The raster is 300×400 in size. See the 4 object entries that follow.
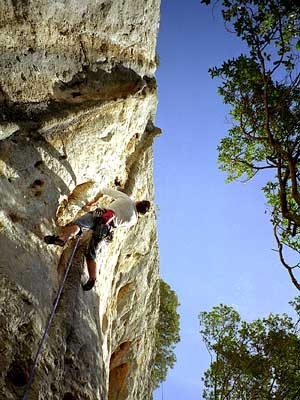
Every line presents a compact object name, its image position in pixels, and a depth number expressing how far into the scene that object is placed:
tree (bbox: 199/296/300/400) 17.45
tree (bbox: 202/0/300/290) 11.38
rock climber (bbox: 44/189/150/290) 7.00
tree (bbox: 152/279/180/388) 20.17
